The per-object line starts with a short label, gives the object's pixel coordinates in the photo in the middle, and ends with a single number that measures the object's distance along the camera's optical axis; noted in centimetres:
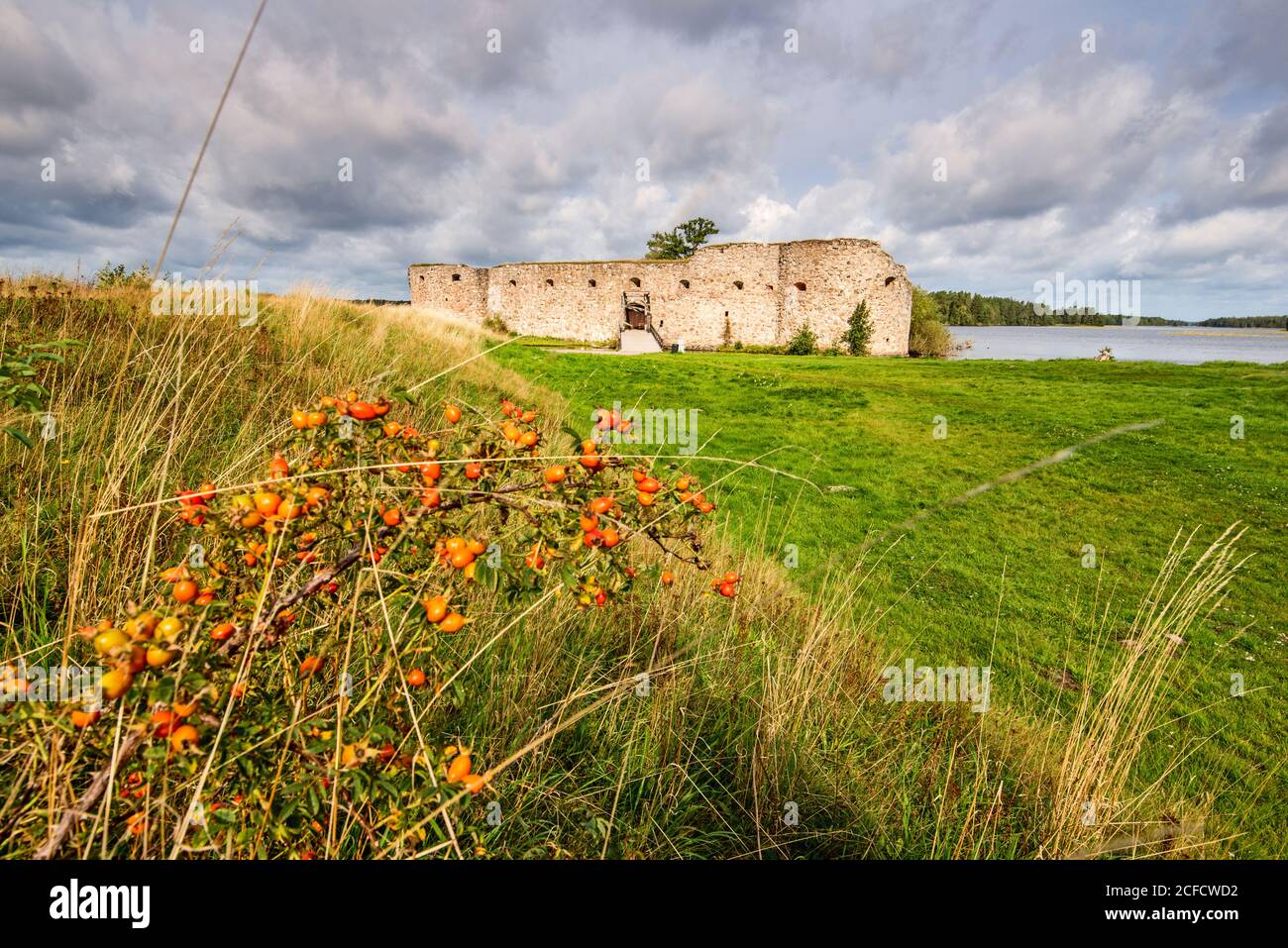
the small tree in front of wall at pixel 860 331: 3278
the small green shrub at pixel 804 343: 3300
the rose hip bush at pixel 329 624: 111
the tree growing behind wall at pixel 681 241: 5488
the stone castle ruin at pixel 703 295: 3350
